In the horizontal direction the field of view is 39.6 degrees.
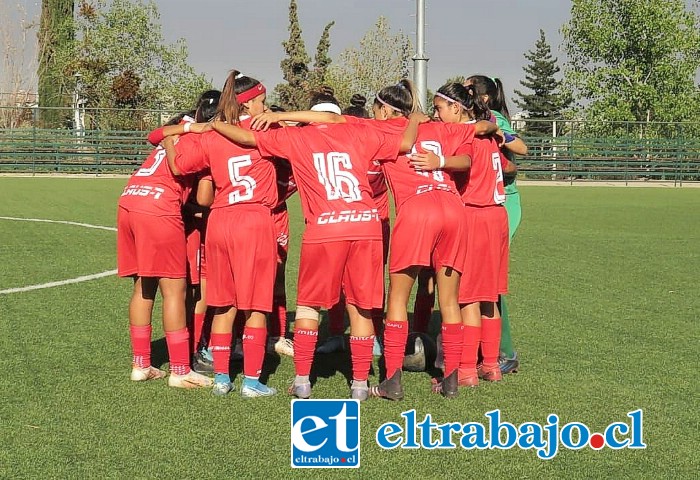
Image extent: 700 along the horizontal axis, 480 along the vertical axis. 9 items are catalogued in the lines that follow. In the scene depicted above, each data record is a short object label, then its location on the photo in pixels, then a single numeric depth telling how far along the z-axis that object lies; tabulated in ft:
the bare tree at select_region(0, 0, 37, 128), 154.61
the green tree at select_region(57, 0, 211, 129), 146.51
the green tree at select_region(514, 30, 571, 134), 257.14
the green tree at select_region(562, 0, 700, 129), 153.79
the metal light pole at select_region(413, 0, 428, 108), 77.25
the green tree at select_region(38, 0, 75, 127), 150.71
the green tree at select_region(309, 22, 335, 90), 214.48
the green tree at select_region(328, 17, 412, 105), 190.60
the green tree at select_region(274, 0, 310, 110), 210.04
